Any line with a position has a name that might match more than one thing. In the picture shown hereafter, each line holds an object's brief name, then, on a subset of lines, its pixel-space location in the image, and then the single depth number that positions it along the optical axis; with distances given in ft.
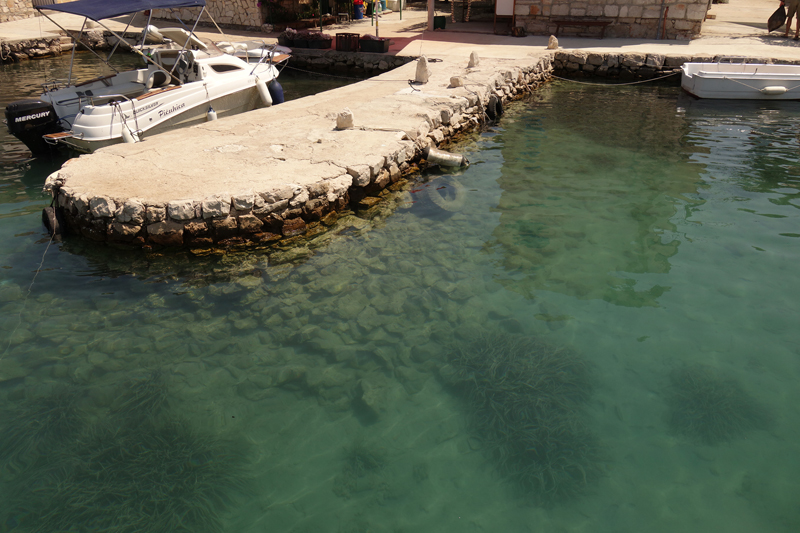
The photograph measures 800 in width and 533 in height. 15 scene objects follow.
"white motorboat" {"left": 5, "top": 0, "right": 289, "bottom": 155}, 29.53
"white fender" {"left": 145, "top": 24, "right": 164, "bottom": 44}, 37.93
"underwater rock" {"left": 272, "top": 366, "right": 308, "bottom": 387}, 15.02
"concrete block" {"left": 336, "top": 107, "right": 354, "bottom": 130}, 29.33
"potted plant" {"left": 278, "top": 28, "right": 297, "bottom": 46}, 61.62
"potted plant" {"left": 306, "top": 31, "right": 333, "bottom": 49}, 60.23
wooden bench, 58.29
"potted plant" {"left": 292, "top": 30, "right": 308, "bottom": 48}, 60.80
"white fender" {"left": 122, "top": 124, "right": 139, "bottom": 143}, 29.30
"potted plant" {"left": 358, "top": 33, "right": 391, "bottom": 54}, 56.39
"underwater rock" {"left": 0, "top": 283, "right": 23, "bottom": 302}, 18.47
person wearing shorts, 55.52
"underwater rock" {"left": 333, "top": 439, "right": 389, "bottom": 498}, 12.05
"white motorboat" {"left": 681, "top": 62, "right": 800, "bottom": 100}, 42.65
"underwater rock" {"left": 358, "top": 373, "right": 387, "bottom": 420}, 14.17
